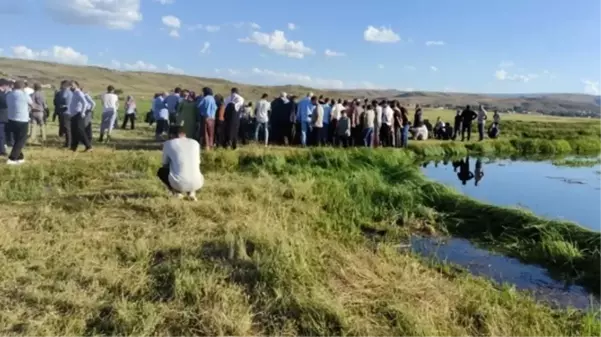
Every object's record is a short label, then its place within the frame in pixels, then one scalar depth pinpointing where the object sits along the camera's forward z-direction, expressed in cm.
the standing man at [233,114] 1545
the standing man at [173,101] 1756
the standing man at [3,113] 1251
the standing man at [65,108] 1430
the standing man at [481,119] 2370
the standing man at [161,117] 1791
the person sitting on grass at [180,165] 852
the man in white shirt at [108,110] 1583
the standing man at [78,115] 1338
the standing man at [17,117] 1146
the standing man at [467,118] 2352
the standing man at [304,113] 1680
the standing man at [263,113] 1650
